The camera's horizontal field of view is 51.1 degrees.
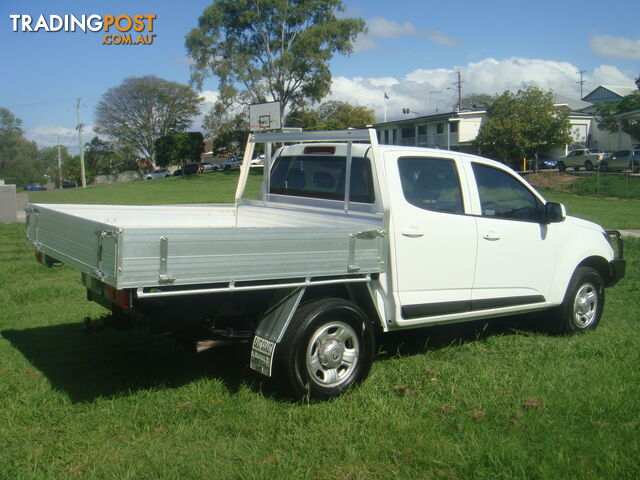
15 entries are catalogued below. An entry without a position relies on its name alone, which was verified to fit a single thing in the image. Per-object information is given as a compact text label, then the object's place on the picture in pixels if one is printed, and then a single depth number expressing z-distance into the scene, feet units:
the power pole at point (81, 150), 201.38
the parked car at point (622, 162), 134.31
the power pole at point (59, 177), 242.99
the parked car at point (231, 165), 208.37
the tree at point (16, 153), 242.17
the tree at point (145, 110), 234.58
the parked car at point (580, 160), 149.04
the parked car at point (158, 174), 227.20
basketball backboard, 116.37
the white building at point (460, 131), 174.29
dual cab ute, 13.85
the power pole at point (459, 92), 277.23
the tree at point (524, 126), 144.15
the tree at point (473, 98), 292.32
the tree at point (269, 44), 162.71
